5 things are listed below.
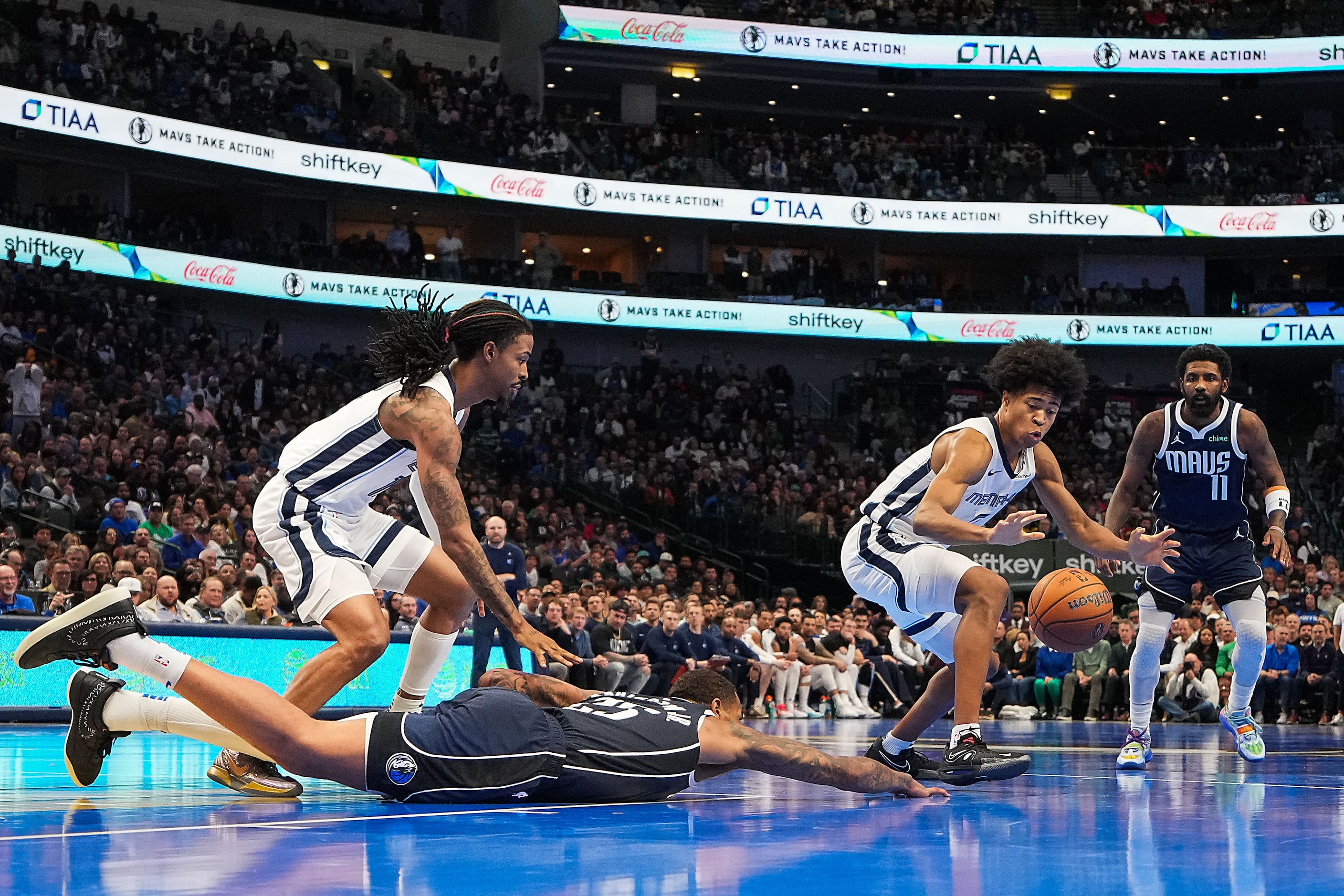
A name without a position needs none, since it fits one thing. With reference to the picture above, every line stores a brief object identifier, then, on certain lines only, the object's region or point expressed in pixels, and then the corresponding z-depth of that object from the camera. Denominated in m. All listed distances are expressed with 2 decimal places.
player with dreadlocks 5.20
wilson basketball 6.59
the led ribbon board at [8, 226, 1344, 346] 28.78
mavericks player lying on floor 4.41
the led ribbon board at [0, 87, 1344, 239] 27.08
